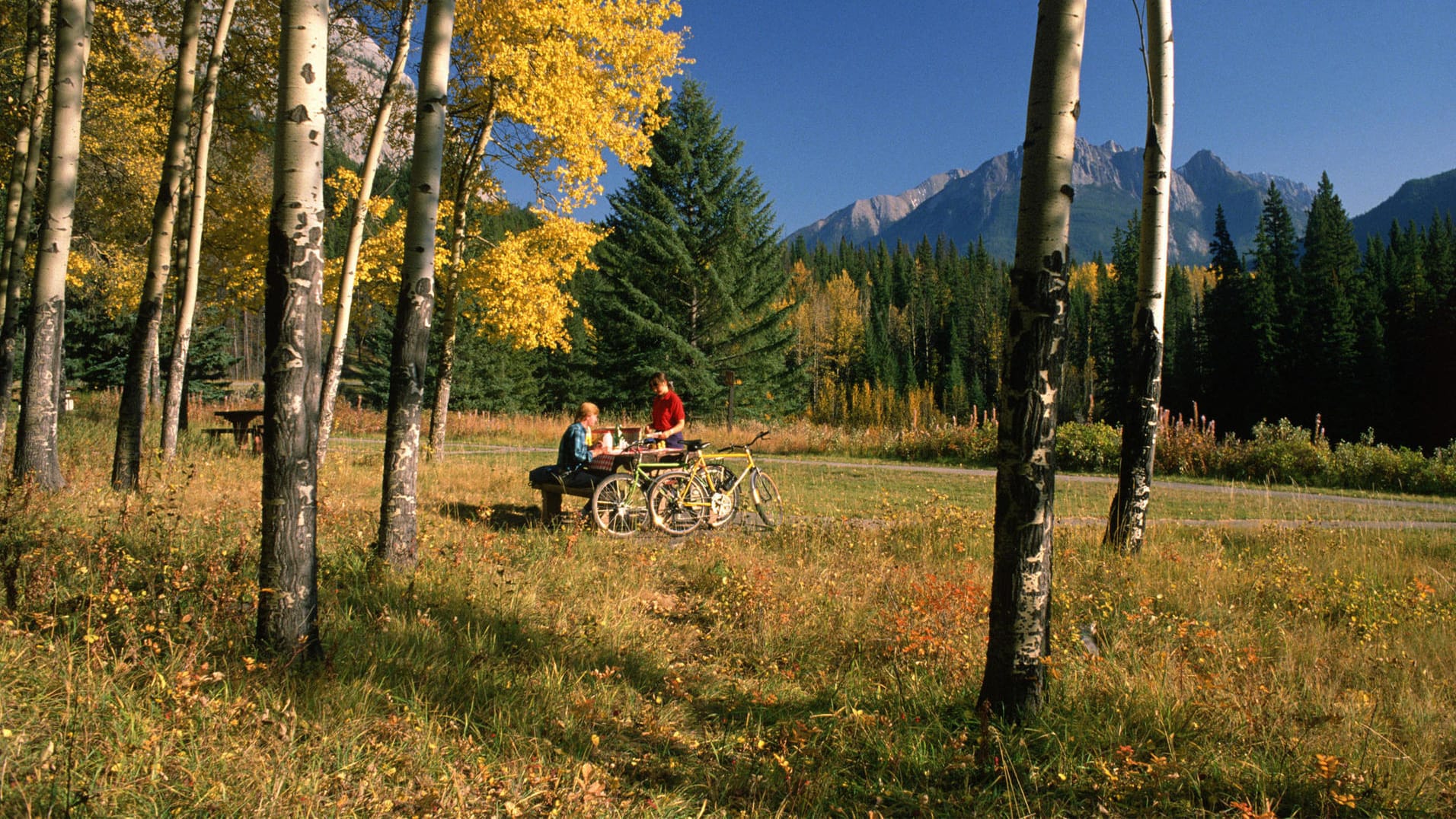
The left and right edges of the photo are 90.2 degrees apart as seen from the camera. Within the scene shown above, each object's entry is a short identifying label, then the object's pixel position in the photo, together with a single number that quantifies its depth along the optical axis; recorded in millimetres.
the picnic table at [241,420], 13547
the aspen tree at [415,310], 5422
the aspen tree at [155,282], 8008
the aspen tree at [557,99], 10273
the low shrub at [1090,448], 16078
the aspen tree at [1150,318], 6637
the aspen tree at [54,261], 7438
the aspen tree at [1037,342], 3102
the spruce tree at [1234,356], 51906
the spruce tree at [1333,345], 45719
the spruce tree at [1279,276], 50438
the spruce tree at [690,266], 26875
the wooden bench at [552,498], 8086
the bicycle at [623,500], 7770
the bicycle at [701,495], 7949
